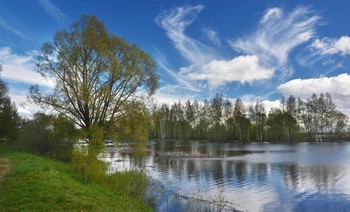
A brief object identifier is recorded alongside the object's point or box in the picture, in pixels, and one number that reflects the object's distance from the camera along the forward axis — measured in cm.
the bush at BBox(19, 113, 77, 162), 3429
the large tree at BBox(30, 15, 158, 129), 3319
